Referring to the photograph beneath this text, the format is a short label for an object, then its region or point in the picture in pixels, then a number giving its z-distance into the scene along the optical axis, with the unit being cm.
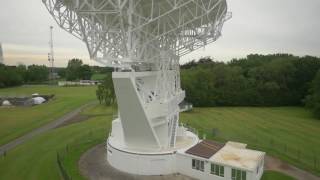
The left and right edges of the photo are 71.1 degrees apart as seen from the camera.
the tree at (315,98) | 3633
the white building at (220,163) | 1474
